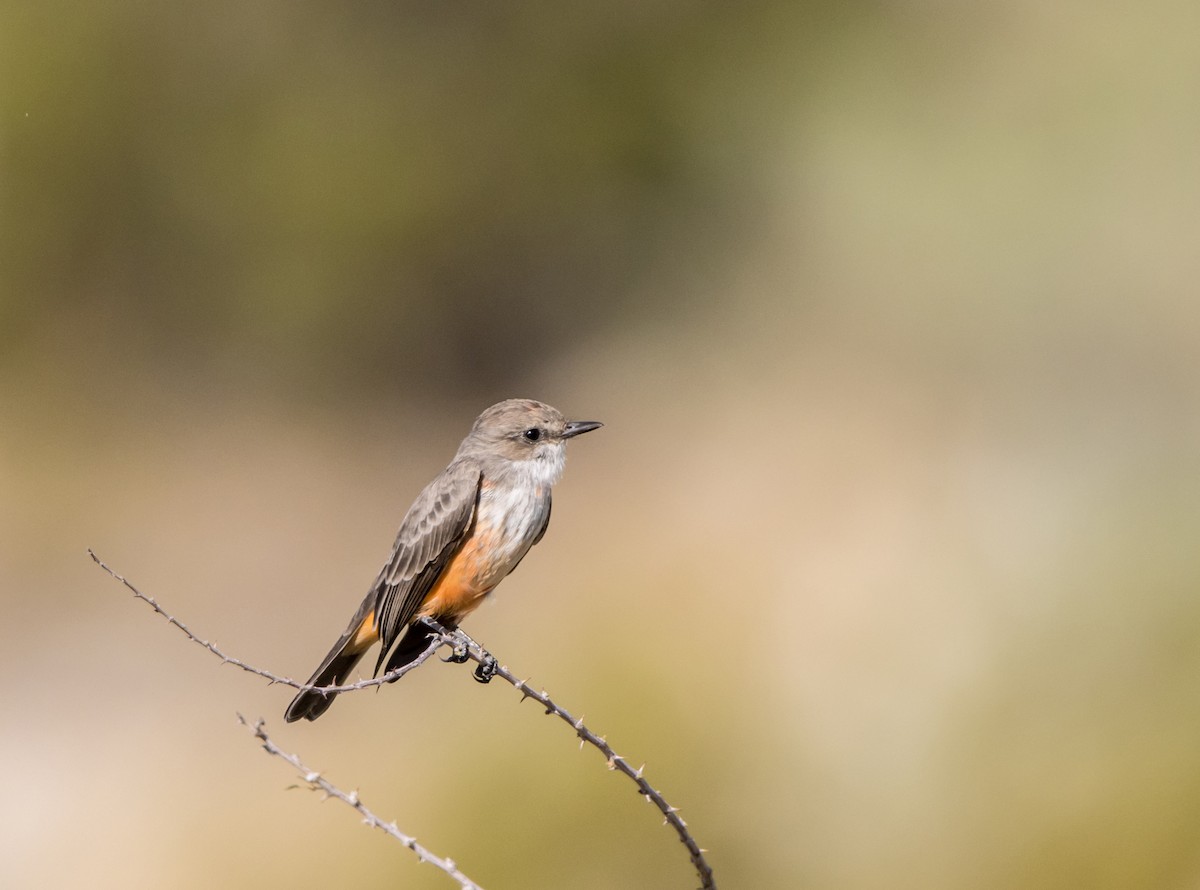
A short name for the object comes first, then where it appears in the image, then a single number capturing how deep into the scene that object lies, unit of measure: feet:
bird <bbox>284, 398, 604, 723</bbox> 35.88
